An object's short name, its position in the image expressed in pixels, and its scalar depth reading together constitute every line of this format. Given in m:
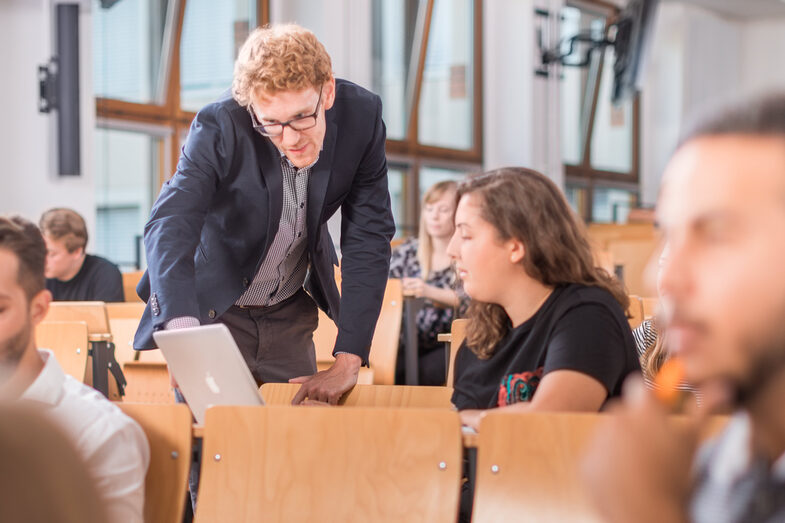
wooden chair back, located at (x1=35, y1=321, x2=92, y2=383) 3.39
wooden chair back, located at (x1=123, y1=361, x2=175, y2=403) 3.86
